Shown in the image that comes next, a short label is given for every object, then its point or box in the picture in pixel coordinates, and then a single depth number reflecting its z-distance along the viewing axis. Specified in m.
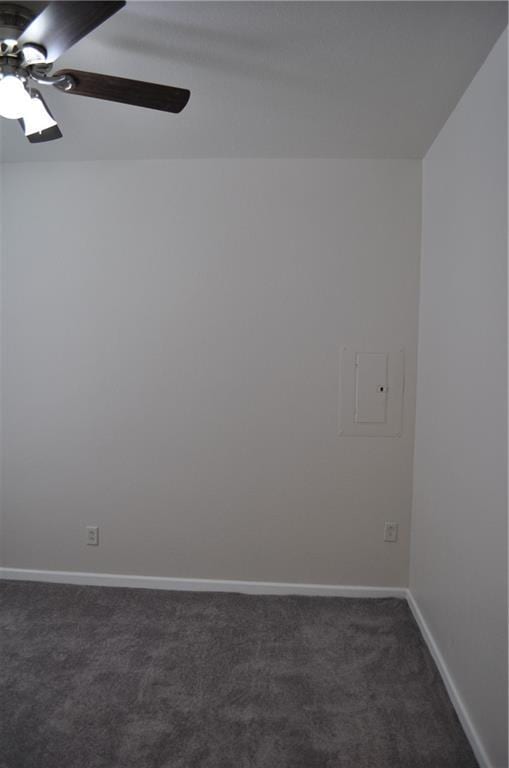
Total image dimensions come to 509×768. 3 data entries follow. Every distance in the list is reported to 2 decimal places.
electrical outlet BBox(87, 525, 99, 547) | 2.80
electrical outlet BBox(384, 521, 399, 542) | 2.65
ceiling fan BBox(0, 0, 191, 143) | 1.20
